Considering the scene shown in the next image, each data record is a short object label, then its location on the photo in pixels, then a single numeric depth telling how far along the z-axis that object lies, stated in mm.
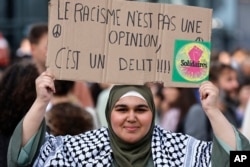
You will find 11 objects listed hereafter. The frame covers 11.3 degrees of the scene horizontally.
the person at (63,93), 9077
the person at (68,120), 8288
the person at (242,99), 12570
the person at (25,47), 17554
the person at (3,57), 15036
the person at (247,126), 8755
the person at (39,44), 9846
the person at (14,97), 7532
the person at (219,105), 10261
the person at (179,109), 11839
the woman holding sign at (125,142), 6646
